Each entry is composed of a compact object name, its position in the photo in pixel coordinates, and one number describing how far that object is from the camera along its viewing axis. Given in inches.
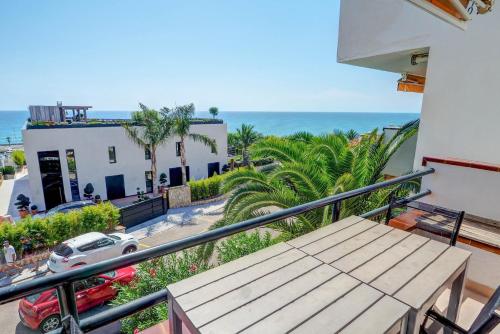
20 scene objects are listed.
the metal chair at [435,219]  86.6
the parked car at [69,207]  540.7
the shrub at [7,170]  881.5
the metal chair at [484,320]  35.8
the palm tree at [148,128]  690.2
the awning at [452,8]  77.2
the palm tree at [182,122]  713.0
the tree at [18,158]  1024.5
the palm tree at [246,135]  1090.1
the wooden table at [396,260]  49.7
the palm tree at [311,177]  173.6
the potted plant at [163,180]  765.9
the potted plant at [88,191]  657.9
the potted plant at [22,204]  592.5
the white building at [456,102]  120.3
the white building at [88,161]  609.3
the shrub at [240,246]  210.2
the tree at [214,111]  1149.1
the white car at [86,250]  367.6
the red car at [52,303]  253.6
